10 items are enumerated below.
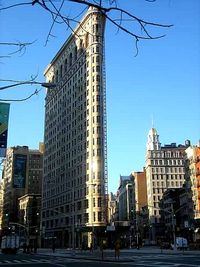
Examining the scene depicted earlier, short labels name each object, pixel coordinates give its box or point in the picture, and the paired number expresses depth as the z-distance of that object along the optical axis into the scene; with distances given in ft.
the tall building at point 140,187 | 452.80
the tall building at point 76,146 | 275.68
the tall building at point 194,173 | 239.10
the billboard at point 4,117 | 34.10
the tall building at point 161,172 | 397.21
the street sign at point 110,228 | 255.00
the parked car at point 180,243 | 178.02
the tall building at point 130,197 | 491.87
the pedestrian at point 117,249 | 104.24
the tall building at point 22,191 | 476.78
